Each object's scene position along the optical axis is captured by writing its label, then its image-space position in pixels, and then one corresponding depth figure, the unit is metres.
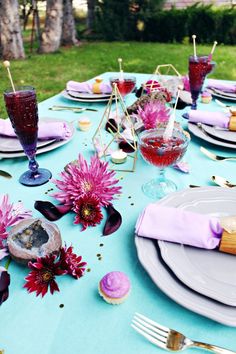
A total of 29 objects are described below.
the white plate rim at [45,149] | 1.07
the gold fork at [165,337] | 0.50
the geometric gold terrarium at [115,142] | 1.09
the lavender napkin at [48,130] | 1.14
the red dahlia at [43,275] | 0.60
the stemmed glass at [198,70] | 1.35
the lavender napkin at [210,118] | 1.22
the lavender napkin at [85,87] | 1.65
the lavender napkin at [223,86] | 1.75
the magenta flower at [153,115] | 1.16
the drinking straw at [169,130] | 0.89
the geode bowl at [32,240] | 0.64
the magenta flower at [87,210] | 0.78
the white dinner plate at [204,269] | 0.56
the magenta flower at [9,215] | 0.71
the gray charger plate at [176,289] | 0.52
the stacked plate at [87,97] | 1.61
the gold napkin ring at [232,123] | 1.20
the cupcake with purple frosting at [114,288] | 0.57
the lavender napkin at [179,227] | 0.66
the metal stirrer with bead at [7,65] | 0.85
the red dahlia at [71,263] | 0.63
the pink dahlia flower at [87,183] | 0.81
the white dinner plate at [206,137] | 1.12
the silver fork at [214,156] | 1.08
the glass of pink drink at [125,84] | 1.42
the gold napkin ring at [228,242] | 0.64
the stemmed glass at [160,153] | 0.83
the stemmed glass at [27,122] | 0.89
